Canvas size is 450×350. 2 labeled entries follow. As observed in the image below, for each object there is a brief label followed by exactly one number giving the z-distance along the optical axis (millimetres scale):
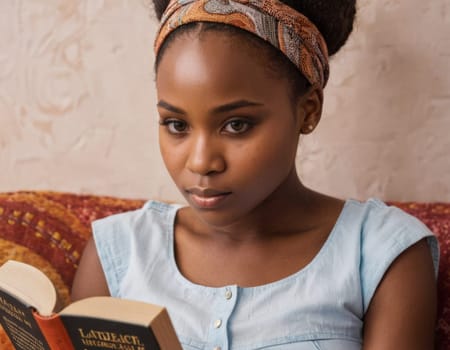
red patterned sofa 1458
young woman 1252
